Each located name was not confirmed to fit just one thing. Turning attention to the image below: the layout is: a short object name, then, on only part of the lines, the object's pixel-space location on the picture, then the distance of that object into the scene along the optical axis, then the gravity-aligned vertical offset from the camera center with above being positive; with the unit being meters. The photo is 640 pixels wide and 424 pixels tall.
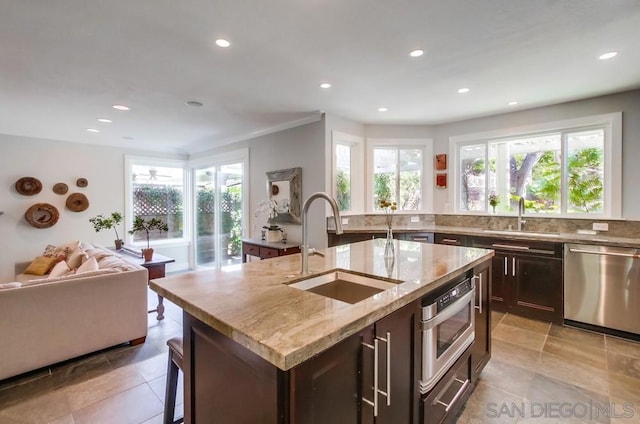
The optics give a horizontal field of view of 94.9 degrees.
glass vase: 2.12 -0.29
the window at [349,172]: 4.36 +0.57
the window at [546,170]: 3.46 +0.53
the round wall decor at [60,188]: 5.10 +0.38
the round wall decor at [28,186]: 4.79 +0.40
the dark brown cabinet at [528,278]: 3.28 -0.81
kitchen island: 0.88 -0.48
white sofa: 2.32 -0.94
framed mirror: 4.31 +0.25
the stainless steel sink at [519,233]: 3.45 -0.30
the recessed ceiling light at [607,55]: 2.46 +1.30
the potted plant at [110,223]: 4.23 -0.19
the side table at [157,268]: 3.54 -0.71
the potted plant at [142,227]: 3.71 -0.25
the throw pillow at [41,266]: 3.83 -0.74
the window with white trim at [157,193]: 5.96 +0.35
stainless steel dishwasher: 2.90 -0.80
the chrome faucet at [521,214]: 3.98 -0.07
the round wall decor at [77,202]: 5.21 +0.14
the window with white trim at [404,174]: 4.75 +0.57
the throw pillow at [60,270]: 3.22 -0.68
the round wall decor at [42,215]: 4.87 -0.09
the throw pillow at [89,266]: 2.95 -0.58
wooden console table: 3.93 -0.54
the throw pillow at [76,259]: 3.53 -0.60
